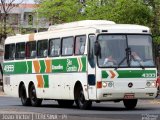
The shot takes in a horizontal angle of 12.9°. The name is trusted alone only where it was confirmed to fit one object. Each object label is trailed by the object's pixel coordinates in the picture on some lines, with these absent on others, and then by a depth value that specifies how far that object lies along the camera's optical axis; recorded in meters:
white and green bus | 24.86
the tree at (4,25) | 62.59
